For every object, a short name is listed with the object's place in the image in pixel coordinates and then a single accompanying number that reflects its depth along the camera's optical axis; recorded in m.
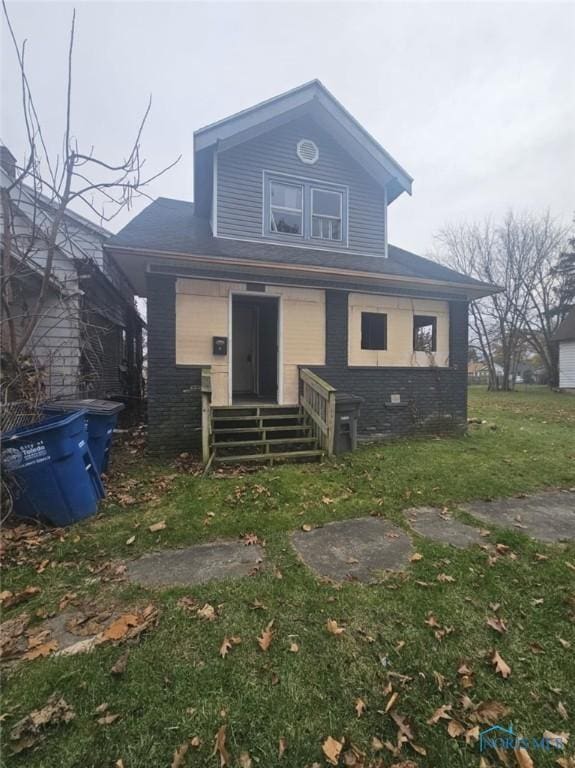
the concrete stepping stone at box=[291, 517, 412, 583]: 3.00
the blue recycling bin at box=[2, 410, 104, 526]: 3.54
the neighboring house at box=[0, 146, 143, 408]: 6.48
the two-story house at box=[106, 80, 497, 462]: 6.78
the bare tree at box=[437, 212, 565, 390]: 25.25
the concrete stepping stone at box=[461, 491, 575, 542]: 3.75
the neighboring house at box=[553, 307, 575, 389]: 22.94
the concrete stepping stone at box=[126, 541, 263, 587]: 2.88
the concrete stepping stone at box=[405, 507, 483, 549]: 3.53
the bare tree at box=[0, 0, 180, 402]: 3.76
